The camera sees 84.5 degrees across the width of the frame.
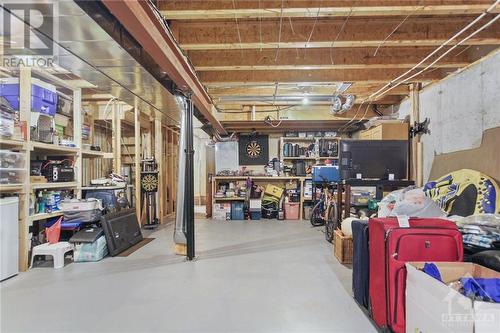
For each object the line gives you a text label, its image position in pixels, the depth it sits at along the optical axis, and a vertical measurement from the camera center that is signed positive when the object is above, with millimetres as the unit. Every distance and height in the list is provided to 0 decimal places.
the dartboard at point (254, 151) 7637 +434
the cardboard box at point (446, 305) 1144 -639
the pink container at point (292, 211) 6840 -1102
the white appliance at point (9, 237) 2912 -770
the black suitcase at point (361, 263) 2186 -776
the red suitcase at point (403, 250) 1747 -549
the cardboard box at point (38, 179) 3451 -168
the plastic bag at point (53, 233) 3611 -879
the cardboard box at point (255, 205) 6816 -951
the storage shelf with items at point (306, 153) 7113 +359
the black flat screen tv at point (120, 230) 3831 -966
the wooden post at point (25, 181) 3211 -171
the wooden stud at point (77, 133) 4148 +497
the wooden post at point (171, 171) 6875 -114
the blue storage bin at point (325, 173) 6410 -148
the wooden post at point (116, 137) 5113 +548
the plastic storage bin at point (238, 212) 6848 -1131
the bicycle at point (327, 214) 4489 -902
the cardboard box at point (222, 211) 6832 -1106
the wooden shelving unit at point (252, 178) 6898 -330
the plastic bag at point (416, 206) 2594 -375
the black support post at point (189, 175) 3715 -123
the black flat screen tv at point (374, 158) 4016 +128
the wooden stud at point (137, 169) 5266 -49
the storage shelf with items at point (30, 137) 3082 +358
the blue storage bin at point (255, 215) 6836 -1202
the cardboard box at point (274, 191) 6965 -617
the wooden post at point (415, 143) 4359 +382
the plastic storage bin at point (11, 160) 2951 +73
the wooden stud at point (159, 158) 5992 +185
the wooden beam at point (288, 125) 6348 +1024
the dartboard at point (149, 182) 5717 -322
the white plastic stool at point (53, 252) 3346 -1043
